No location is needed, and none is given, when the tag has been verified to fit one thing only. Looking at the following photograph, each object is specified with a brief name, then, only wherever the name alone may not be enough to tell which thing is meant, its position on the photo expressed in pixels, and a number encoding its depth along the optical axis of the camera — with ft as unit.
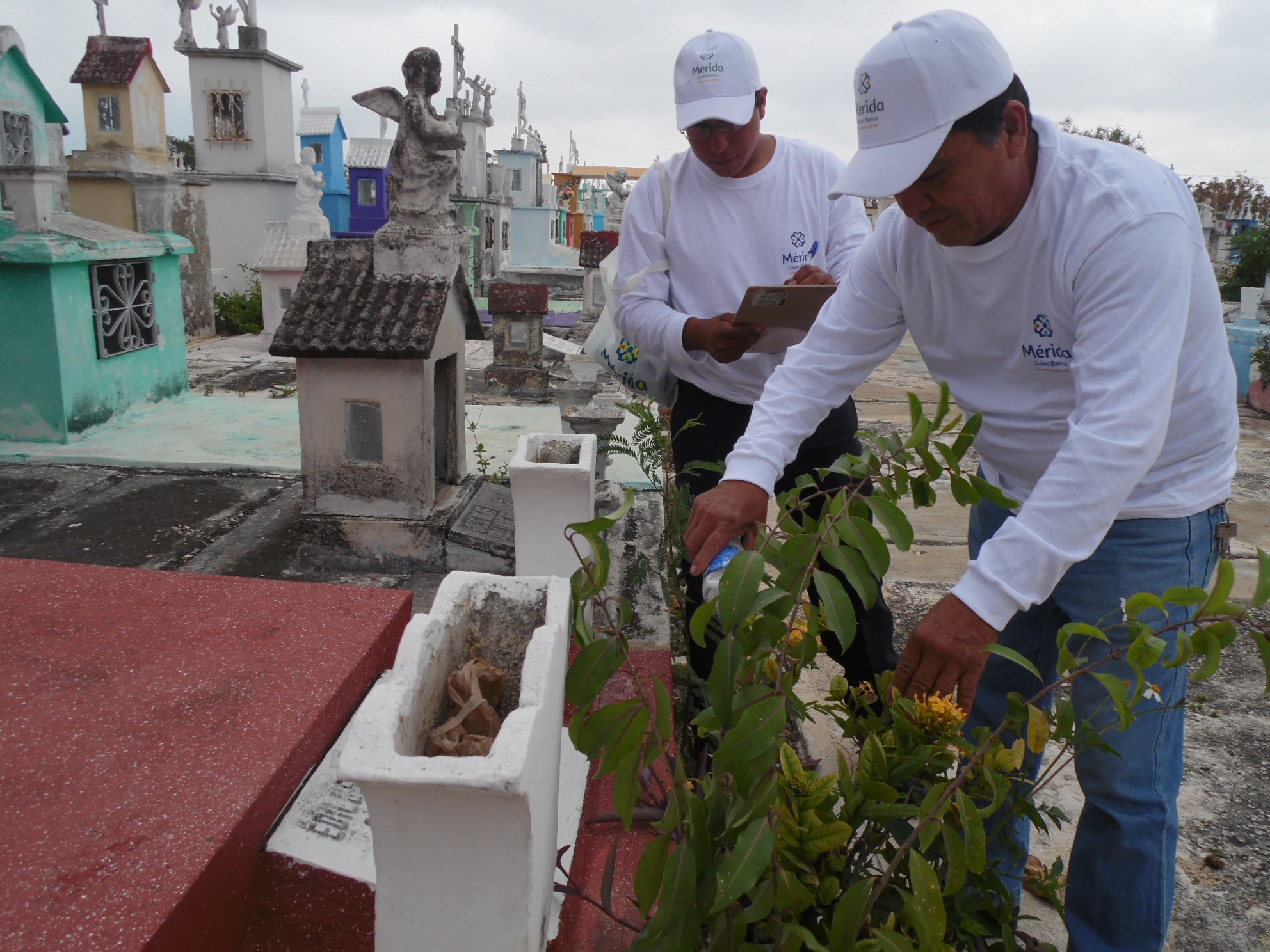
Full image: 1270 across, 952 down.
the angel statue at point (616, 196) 42.42
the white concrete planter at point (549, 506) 8.53
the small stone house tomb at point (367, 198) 68.69
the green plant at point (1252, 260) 47.50
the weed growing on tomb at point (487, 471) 15.93
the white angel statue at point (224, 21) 48.60
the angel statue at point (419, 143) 12.59
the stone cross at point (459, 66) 60.90
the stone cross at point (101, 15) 35.42
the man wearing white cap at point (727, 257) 8.20
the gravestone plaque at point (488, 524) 13.19
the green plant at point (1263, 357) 30.76
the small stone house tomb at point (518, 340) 29.45
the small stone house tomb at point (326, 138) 72.74
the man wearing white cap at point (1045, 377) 4.30
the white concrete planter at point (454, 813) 3.79
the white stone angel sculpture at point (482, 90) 68.33
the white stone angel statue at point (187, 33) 48.24
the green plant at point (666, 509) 8.57
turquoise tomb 18.08
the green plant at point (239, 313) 40.22
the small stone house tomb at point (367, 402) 12.44
